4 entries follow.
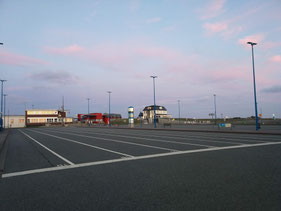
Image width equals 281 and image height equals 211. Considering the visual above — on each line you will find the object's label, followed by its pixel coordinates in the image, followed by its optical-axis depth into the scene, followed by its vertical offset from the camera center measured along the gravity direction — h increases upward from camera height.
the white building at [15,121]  97.88 -0.31
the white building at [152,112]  127.16 +3.43
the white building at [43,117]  99.19 +1.33
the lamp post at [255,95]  26.90 +2.59
